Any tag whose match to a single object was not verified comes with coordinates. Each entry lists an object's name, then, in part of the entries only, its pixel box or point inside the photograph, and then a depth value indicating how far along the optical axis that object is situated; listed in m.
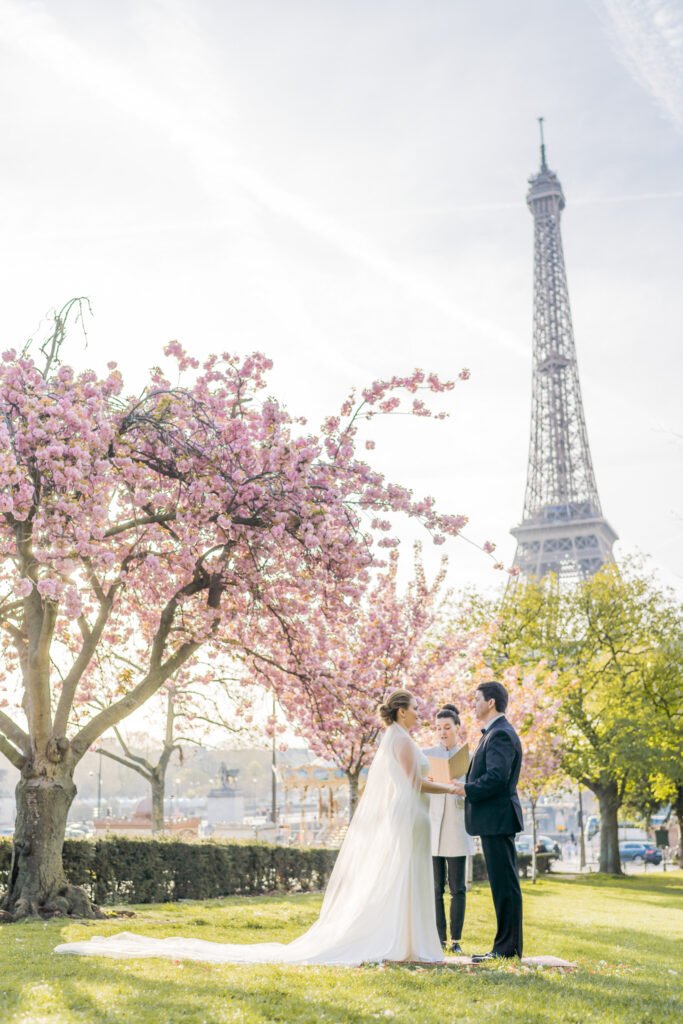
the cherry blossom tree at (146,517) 11.52
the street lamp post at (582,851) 47.99
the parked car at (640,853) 57.56
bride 7.78
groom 7.80
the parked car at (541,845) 43.26
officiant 9.71
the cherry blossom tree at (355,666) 15.41
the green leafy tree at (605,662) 37.16
